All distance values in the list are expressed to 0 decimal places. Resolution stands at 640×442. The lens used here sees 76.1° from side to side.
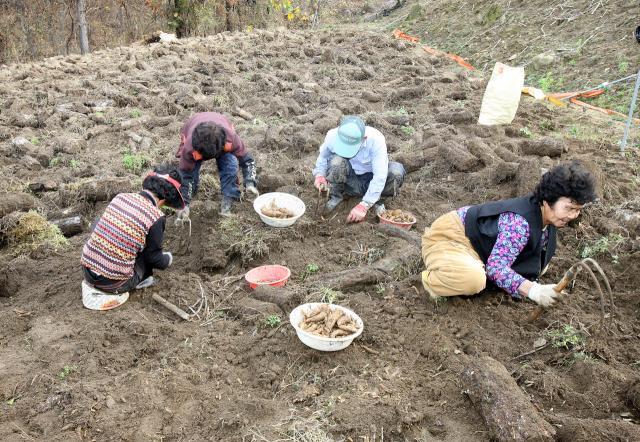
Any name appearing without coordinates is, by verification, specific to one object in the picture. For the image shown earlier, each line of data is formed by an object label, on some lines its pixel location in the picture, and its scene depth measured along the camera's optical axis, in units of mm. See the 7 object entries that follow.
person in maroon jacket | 3930
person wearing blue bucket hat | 3865
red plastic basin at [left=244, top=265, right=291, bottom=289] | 3391
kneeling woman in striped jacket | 2961
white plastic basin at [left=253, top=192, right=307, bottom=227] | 3968
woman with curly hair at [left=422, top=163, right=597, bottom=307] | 2447
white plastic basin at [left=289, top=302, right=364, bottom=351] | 2455
